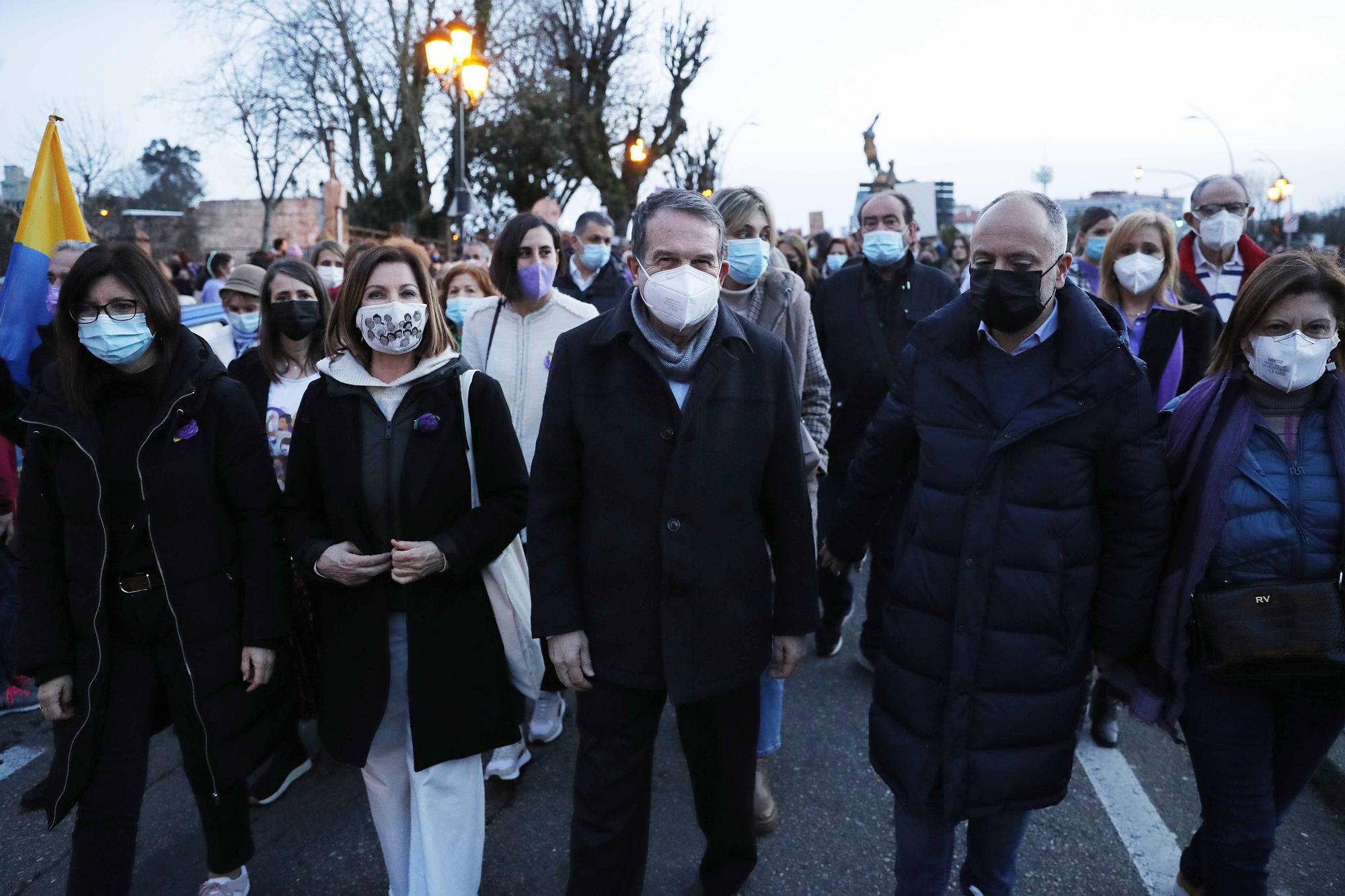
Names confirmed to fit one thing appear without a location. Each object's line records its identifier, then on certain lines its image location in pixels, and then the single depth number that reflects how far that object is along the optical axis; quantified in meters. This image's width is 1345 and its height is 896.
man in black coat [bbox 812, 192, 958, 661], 4.19
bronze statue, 13.55
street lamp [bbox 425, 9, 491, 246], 10.09
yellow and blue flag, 3.69
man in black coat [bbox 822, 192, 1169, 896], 2.12
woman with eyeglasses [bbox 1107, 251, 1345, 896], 2.13
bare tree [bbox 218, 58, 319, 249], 26.33
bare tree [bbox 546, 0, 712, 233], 28.83
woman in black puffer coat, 2.42
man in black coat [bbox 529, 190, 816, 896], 2.25
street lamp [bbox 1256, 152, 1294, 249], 31.77
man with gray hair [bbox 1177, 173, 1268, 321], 4.34
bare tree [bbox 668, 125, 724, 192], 32.03
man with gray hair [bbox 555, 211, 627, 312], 6.09
